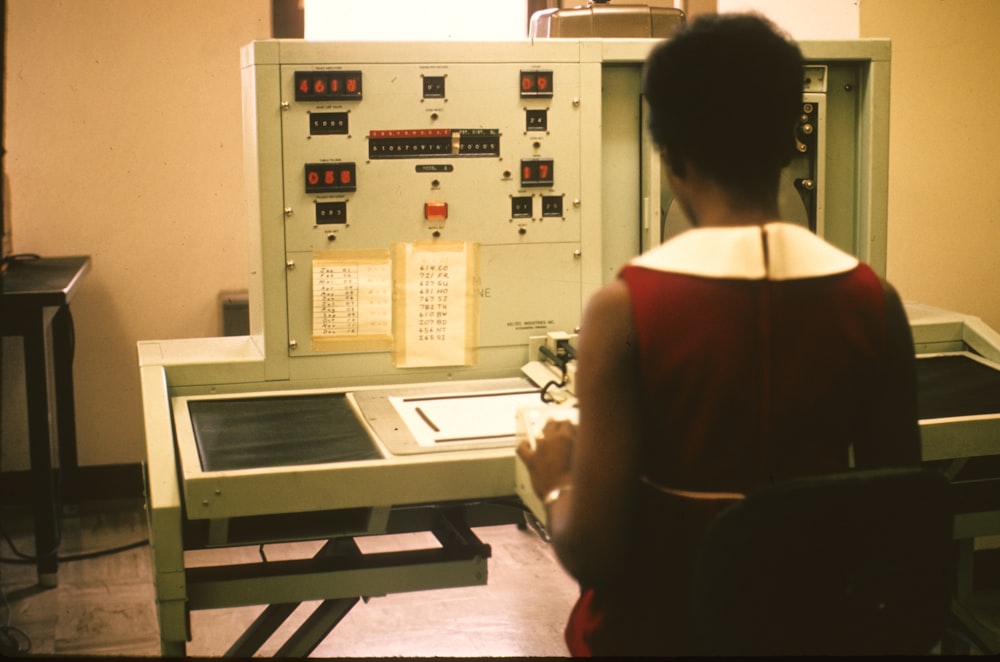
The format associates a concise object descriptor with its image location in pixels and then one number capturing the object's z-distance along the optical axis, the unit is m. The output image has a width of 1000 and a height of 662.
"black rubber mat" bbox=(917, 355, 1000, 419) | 1.87
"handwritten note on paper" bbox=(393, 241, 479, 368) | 2.10
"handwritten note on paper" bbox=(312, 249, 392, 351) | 2.06
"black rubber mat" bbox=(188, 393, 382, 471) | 1.70
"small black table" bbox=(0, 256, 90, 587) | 3.09
